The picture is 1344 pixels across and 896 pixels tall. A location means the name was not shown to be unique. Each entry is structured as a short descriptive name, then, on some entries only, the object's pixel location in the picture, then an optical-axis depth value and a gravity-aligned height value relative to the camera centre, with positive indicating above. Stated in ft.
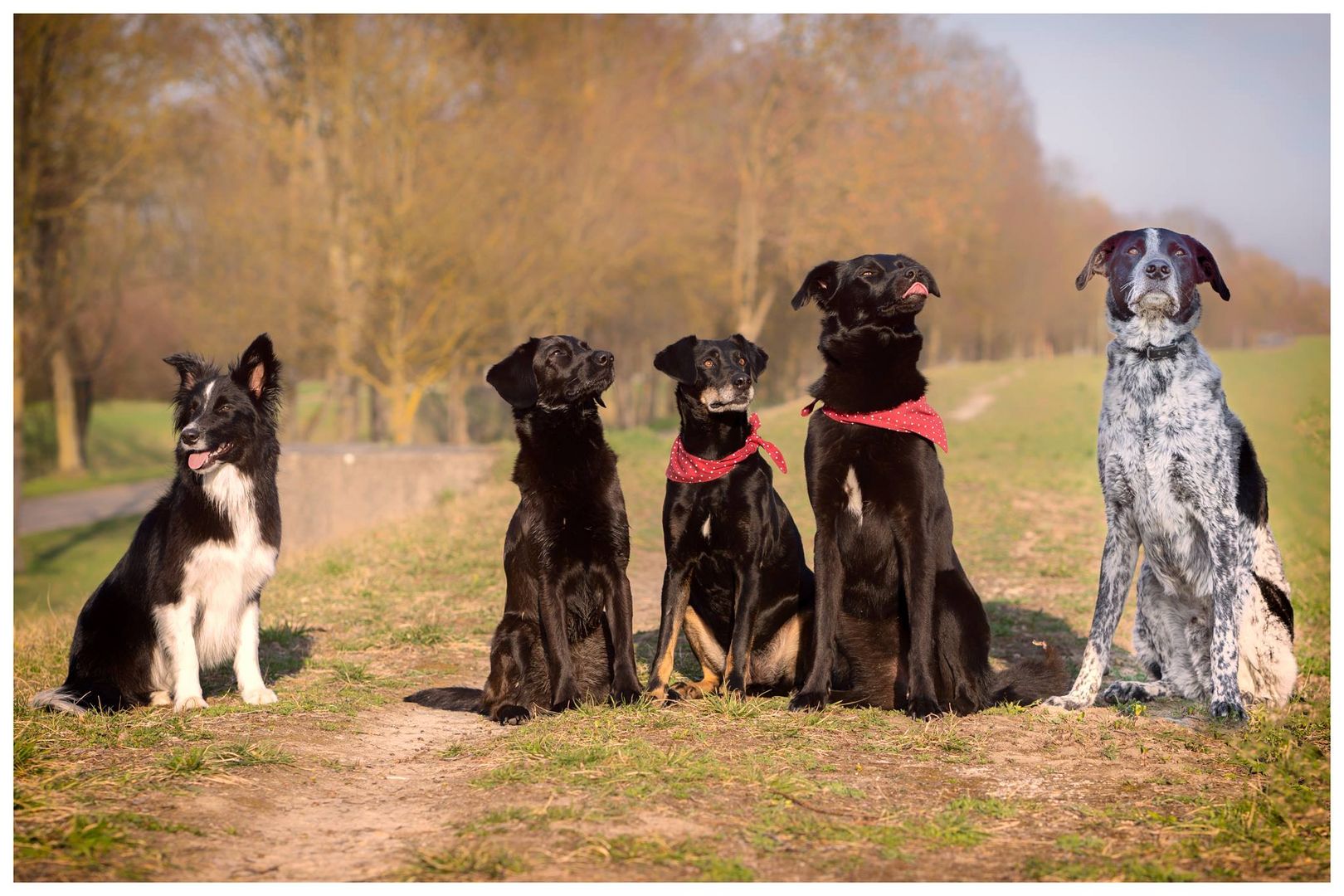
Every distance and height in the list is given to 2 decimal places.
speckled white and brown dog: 17.44 -0.62
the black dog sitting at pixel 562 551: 18.43 -1.83
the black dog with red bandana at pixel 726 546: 18.62 -1.76
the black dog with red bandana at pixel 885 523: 17.81 -1.33
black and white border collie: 18.48 -2.16
